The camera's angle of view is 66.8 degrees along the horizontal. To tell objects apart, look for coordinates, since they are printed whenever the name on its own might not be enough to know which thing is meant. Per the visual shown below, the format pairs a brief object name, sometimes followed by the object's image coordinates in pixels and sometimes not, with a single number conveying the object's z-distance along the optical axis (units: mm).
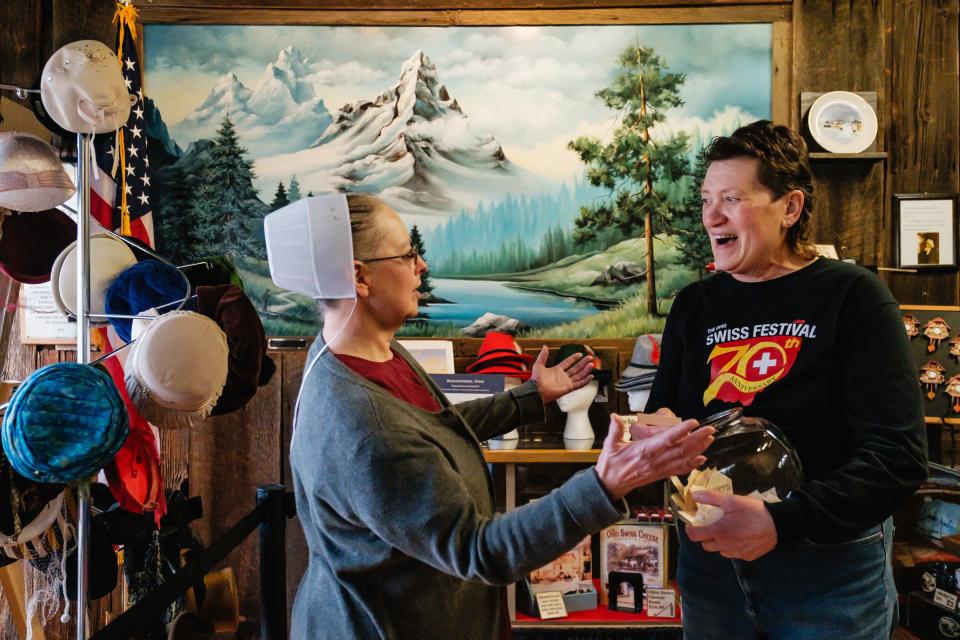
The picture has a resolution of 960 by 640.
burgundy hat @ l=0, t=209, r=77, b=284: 1799
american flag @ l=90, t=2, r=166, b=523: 2766
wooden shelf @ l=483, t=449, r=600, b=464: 2729
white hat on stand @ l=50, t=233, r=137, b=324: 1771
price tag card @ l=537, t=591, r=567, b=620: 2789
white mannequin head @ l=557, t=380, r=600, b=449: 2855
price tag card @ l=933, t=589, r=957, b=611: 2568
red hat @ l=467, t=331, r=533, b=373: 2871
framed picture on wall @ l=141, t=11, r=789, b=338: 3127
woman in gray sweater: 1061
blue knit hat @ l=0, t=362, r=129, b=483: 1333
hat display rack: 1603
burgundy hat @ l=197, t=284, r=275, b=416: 2115
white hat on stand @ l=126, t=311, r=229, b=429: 1576
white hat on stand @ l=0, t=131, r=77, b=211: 1533
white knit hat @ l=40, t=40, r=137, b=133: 1602
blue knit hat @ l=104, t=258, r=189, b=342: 1781
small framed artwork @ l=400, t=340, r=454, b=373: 2998
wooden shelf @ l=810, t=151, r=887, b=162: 2898
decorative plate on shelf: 2939
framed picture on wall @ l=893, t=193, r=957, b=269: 2979
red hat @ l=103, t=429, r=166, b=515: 1722
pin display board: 2756
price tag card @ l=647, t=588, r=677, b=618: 2812
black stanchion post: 1646
